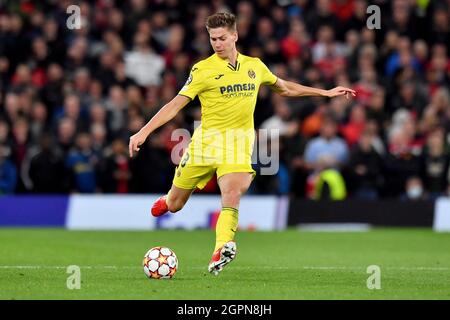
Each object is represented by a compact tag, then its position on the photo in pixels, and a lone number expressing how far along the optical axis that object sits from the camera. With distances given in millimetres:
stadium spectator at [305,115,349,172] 21953
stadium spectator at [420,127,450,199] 22312
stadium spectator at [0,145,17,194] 21359
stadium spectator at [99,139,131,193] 21656
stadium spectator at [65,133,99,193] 21562
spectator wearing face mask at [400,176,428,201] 22500
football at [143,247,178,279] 11641
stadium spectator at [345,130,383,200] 22156
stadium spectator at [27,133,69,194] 21297
